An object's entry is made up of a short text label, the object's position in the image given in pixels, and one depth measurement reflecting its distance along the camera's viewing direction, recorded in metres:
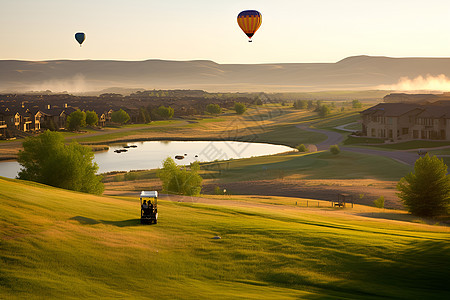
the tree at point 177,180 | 55.51
